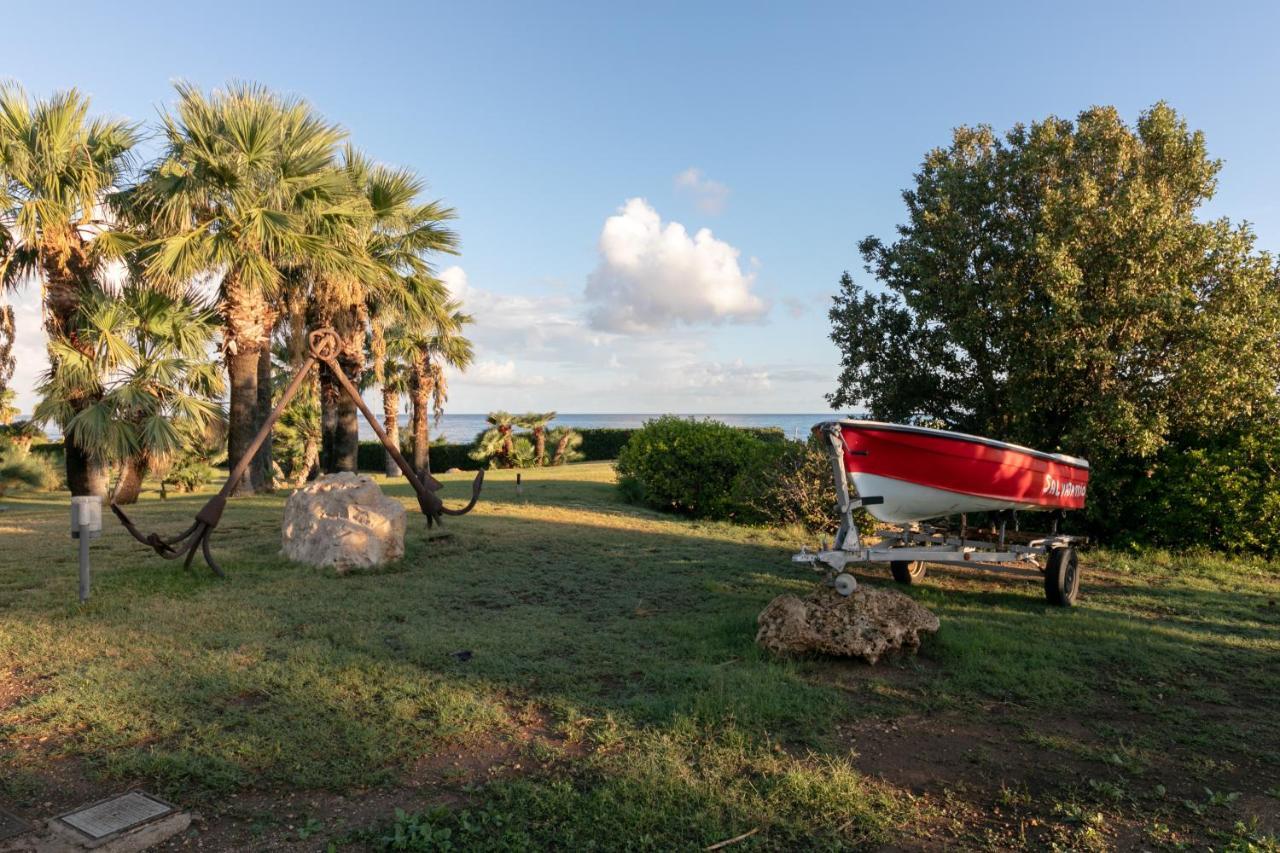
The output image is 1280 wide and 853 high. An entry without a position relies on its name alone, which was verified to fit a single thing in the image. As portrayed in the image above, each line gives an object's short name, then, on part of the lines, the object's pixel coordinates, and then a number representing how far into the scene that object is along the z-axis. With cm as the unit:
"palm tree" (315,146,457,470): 1642
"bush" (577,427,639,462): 3834
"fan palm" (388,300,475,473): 2407
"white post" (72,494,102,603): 665
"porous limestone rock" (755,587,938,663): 541
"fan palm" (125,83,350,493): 1311
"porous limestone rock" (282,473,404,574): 853
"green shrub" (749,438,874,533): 1204
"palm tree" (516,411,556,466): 3092
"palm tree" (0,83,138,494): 1277
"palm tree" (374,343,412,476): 2536
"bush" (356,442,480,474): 3434
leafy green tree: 945
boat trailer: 619
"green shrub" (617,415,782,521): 1320
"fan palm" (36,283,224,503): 1362
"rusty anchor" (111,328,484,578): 771
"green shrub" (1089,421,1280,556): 961
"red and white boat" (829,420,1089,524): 645
